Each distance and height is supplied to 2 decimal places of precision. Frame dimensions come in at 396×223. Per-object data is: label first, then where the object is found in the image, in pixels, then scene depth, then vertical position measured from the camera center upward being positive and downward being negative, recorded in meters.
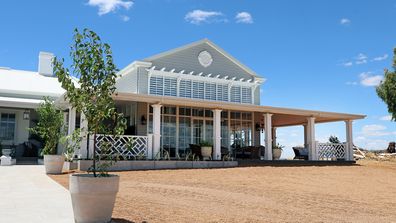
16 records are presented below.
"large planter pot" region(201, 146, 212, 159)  16.08 -0.17
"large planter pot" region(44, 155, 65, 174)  12.61 -0.56
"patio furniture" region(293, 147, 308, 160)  20.03 -0.30
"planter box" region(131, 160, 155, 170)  14.10 -0.69
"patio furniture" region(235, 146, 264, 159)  18.86 -0.25
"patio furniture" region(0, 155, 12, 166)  15.88 -0.63
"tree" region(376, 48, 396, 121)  28.70 +4.35
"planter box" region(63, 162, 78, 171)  14.12 -0.73
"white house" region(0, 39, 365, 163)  17.03 +1.80
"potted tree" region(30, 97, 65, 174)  12.68 +0.50
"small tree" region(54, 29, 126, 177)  5.69 +0.99
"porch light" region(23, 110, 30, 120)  19.78 +1.67
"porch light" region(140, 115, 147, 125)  17.19 +1.22
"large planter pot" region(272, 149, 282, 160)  18.78 -0.29
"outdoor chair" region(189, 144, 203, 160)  16.30 -0.14
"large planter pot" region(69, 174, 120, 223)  5.26 -0.69
